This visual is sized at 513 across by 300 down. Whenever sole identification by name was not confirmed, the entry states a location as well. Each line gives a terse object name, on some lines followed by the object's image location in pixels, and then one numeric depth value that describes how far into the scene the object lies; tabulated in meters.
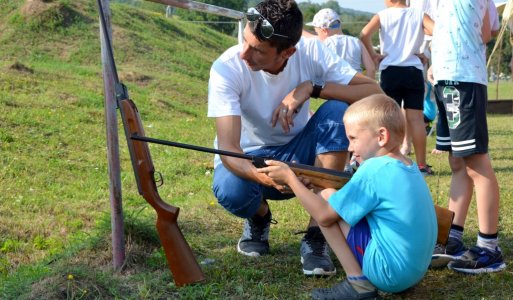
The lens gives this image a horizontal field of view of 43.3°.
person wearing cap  6.90
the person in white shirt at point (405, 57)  6.78
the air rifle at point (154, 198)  3.05
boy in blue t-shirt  2.78
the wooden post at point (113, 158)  3.12
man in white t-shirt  3.29
